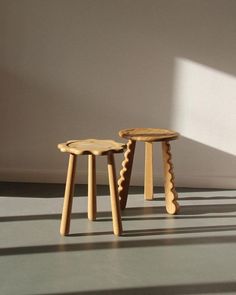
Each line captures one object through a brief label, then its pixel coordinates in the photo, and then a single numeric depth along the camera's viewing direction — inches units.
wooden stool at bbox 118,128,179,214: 150.7
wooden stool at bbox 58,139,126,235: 135.8
